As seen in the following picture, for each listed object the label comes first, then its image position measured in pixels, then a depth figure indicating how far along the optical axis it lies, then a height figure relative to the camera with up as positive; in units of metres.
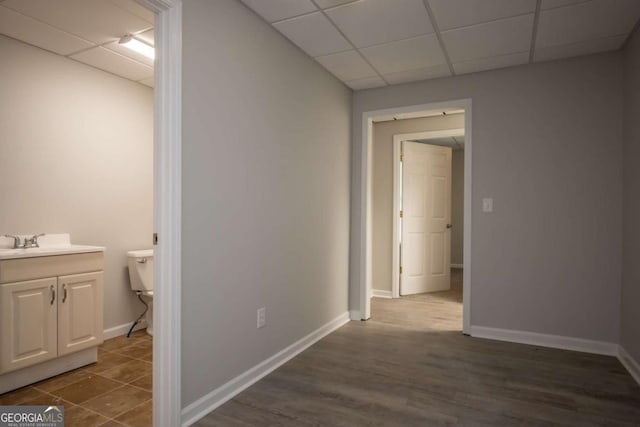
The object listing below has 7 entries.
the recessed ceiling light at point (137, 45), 2.68 +1.21
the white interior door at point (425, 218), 5.06 -0.07
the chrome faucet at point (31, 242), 2.66 -0.22
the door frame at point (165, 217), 1.85 -0.02
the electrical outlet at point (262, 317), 2.54 -0.70
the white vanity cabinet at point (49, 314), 2.29 -0.67
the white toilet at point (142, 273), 3.33 -0.53
